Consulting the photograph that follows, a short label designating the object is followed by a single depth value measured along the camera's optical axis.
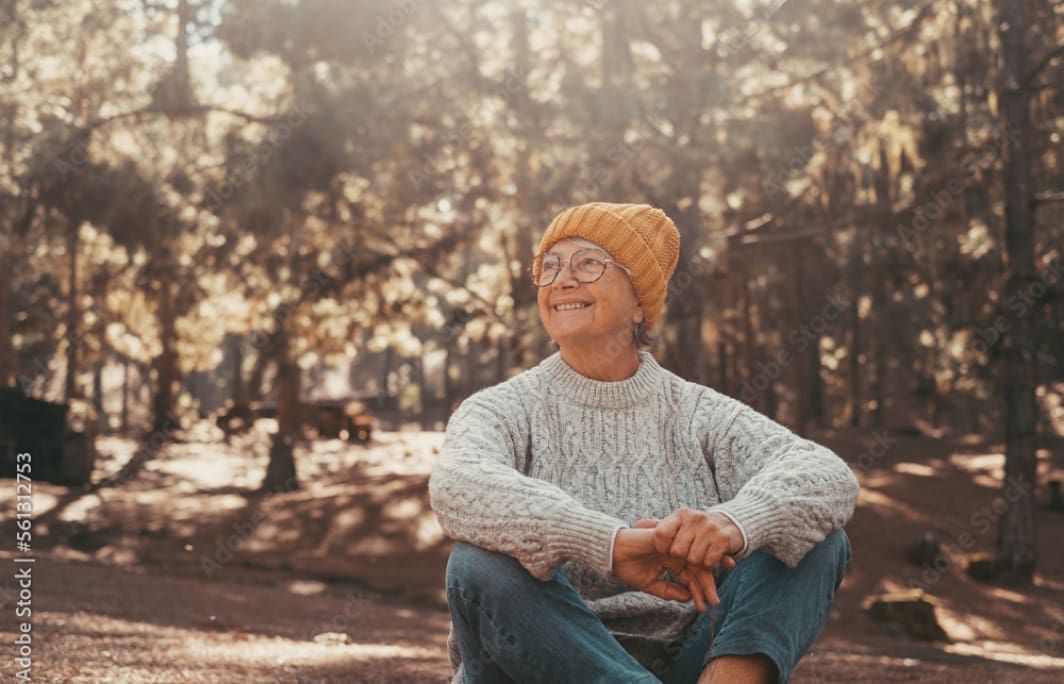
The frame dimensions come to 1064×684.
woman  2.52
